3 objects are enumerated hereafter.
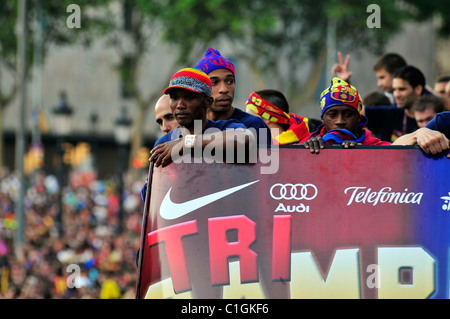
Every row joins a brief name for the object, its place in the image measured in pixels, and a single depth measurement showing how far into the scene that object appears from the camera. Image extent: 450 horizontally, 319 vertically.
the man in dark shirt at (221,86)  10.54
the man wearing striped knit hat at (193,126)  7.90
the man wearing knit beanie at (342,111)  9.66
